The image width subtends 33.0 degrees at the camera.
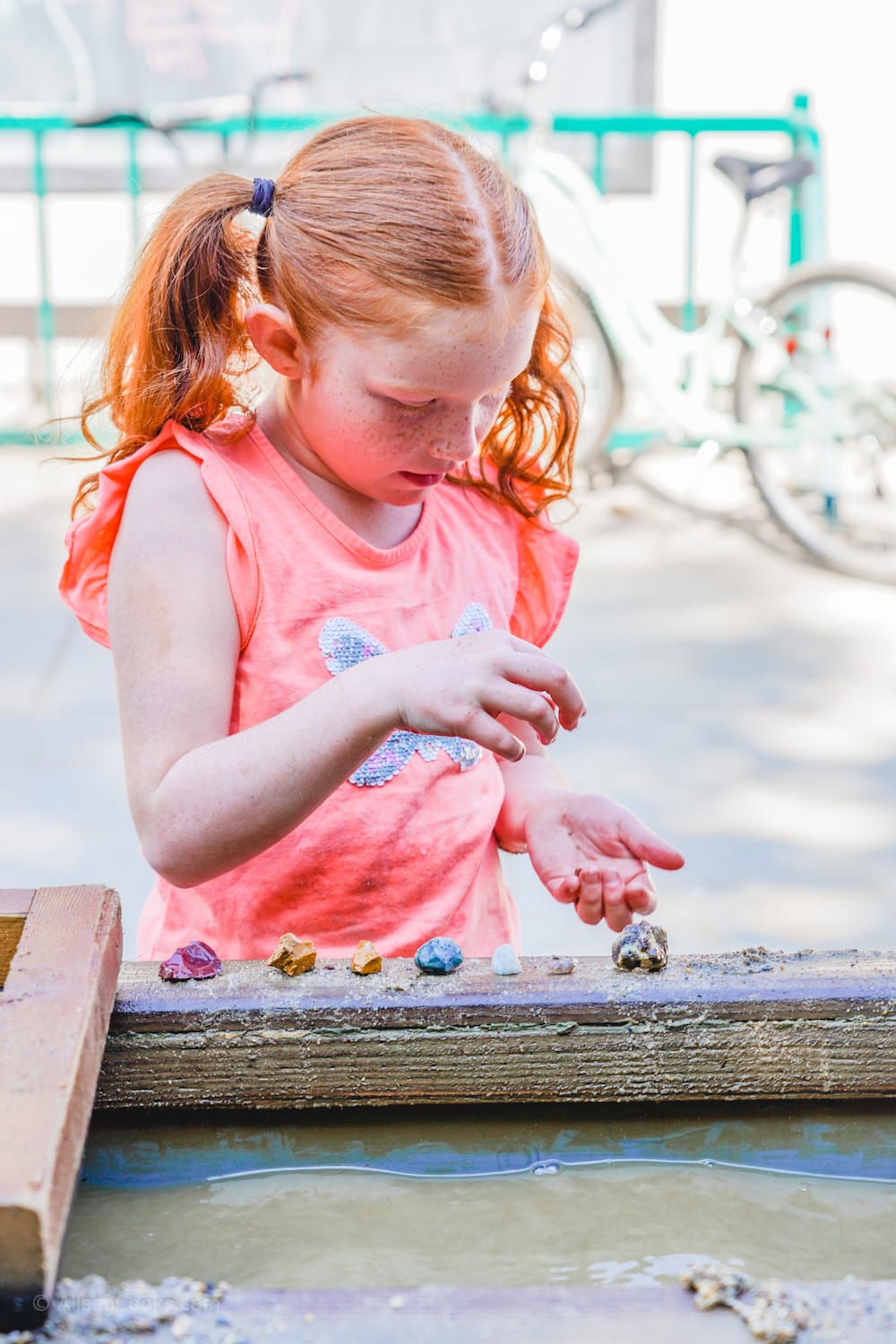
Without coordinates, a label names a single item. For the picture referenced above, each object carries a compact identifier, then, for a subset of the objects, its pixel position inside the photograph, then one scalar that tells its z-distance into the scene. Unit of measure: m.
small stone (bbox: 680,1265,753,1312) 0.60
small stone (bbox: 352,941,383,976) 0.86
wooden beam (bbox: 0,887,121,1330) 0.57
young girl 1.02
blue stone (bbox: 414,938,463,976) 0.86
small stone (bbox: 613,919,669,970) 0.87
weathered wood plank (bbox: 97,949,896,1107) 0.82
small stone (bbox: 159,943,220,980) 0.85
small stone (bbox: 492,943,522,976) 0.86
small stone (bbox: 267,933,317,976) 0.86
